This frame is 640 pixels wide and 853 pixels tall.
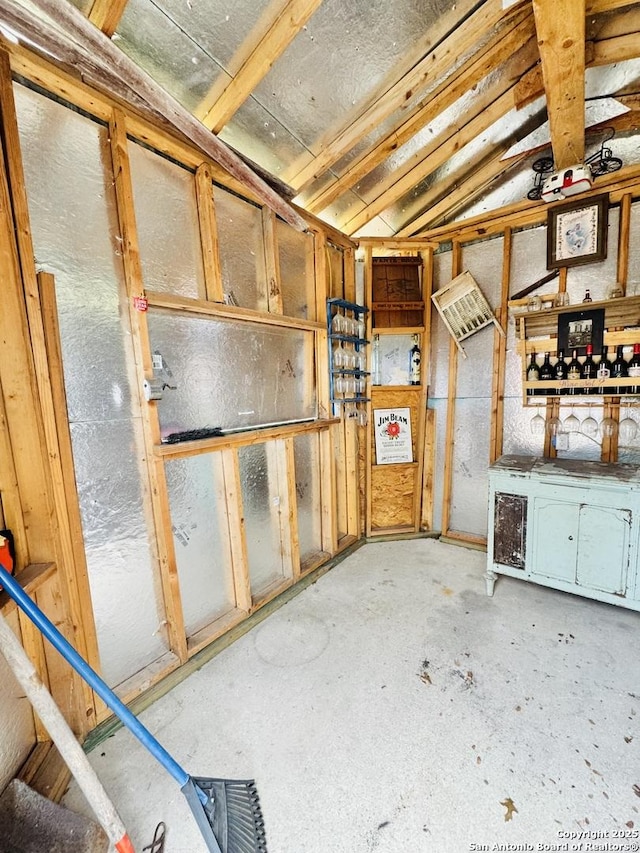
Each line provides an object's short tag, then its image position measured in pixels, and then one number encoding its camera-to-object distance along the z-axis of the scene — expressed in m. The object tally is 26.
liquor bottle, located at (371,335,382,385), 3.36
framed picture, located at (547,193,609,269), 2.48
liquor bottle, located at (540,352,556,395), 2.70
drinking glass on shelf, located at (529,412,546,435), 2.84
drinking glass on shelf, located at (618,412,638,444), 2.52
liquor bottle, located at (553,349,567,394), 2.63
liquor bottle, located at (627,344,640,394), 2.34
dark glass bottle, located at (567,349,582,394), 2.55
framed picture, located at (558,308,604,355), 2.51
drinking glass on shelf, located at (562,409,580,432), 2.71
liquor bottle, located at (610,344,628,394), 2.42
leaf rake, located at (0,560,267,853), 0.97
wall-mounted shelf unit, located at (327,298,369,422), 2.86
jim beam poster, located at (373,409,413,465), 3.36
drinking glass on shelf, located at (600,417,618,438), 2.56
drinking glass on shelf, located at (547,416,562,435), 2.77
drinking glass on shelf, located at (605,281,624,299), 2.46
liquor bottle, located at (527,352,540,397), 2.73
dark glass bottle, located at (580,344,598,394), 2.52
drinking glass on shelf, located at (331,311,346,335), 2.86
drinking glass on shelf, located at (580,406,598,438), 2.64
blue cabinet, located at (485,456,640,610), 2.05
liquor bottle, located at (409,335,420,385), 3.31
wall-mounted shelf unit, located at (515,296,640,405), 2.39
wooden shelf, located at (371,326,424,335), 3.22
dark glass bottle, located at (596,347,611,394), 2.45
